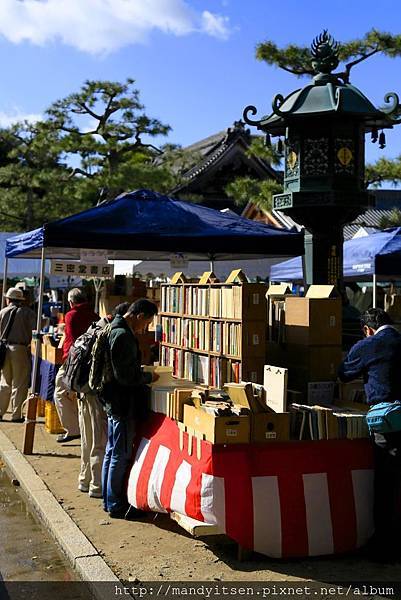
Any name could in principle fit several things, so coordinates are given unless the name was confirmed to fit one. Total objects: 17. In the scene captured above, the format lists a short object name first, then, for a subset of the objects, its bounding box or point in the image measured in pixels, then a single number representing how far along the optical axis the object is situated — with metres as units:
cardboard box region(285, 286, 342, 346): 5.96
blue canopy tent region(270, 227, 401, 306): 9.93
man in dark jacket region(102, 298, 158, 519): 5.69
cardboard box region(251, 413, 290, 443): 4.84
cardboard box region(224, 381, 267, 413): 4.99
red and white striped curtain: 4.75
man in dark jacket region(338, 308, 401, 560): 4.86
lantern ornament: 8.53
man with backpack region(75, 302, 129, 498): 6.42
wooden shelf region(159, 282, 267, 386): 6.01
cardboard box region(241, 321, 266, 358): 6.02
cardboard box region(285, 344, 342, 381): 5.95
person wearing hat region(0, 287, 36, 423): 9.89
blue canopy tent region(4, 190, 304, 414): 8.00
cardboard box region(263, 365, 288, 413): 5.02
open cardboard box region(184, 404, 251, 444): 4.70
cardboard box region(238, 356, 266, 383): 6.04
